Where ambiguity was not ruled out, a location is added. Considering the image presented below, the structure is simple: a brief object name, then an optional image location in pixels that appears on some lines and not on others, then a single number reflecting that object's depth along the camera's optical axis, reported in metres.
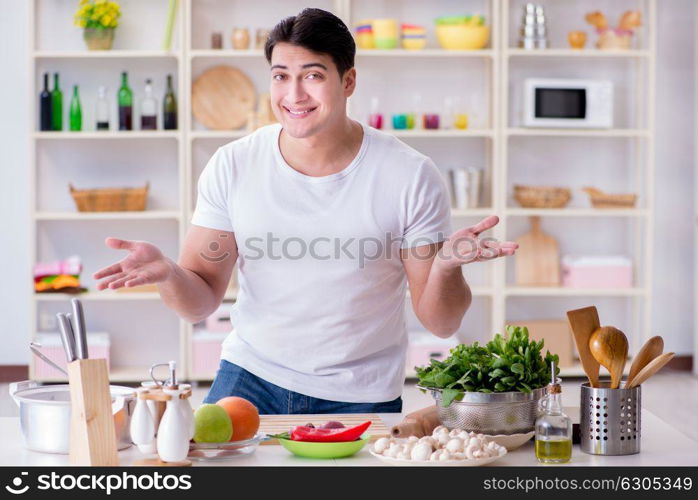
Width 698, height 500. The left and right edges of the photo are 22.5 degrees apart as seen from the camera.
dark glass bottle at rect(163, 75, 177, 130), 6.99
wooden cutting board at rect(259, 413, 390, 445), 3.44
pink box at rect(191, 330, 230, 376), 6.92
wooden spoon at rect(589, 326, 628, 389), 3.32
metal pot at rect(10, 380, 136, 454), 3.27
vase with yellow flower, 6.86
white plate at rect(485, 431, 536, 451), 3.32
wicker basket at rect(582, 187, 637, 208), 7.17
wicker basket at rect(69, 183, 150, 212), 6.95
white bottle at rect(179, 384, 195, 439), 3.19
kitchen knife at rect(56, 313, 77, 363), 3.16
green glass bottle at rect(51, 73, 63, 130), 6.98
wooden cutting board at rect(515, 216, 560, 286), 7.34
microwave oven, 7.01
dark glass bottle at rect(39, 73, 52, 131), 6.94
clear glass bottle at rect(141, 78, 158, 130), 7.01
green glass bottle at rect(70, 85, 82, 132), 7.00
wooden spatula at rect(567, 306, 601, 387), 3.35
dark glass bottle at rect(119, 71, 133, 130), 6.99
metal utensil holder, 3.30
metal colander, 3.35
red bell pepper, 3.27
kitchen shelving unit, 6.92
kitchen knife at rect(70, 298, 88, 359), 3.14
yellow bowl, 6.97
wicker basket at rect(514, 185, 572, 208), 7.12
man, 3.74
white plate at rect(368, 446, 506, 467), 3.18
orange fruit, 3.30
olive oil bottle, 3.24
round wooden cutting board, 7.15
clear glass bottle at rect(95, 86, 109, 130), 7.00
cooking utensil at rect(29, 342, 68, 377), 3.24
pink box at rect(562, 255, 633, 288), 7.15
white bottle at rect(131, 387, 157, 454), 3.21
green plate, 3.24
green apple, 3.27
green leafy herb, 3.36
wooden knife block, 3.14
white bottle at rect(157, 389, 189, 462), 3.17
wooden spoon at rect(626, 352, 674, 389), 3.31
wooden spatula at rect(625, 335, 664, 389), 3.35
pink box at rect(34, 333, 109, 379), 6.85
